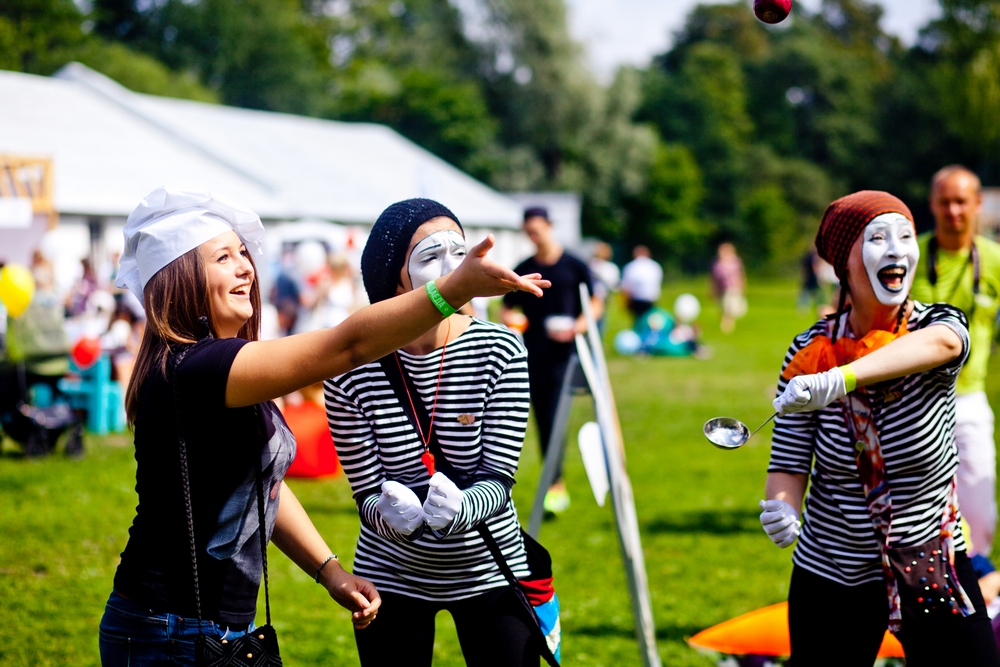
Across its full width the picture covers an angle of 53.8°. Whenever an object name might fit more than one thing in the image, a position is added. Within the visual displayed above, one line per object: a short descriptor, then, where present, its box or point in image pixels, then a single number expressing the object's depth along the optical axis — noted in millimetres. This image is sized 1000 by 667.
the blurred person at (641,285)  19391
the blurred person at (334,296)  10828
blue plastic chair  11078
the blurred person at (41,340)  9945
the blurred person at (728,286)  25594
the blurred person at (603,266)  25459
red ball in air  2598
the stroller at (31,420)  9477
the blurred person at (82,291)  13772
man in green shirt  4707
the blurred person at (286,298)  12538
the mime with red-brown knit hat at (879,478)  2717
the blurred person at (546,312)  7125
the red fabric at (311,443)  9031
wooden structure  13320
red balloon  10711
